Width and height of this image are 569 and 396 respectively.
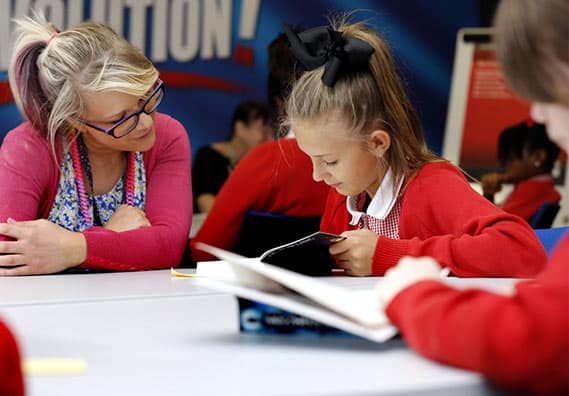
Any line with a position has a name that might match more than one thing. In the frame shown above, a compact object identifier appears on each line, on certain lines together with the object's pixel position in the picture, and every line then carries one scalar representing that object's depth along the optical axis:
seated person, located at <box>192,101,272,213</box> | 4.73
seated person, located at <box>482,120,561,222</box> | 4.36
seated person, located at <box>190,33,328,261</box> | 2.92
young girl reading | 1.99
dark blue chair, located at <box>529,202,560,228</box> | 3.70
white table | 1.00
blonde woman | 2.22
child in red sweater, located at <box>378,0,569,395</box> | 0.97
